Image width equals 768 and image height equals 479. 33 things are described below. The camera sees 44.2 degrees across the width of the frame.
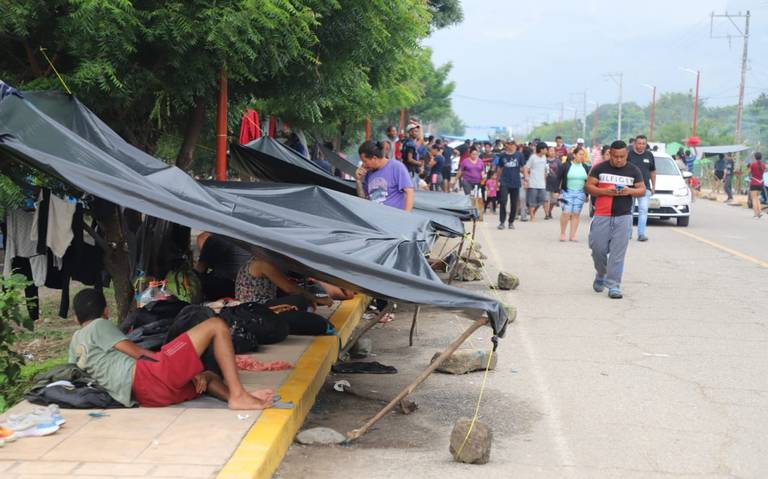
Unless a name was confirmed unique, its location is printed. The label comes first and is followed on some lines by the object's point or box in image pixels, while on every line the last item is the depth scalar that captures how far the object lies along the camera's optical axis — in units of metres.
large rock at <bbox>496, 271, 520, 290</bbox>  12.70
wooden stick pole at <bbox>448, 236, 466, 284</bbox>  11.25
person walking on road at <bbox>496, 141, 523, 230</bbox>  20.83
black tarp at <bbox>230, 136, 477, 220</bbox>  11.47
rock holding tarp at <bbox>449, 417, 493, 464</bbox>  5.66
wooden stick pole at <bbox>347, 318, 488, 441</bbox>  6.04
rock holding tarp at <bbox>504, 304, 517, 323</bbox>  10.23
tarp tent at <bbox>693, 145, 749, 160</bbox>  47.89
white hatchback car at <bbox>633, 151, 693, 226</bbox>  22.31
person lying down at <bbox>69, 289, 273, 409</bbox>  5.95
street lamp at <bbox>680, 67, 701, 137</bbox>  61.28
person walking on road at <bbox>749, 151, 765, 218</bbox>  26.55
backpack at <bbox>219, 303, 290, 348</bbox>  7.64
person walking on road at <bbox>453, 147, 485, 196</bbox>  25.20
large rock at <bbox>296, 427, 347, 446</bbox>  6.04
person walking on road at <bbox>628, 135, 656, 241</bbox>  16.38
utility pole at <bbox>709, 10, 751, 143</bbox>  51.27
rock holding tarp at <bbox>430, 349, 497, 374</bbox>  8.06
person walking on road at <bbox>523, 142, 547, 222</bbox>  22.39
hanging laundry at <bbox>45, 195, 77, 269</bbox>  8.55
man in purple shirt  10.56
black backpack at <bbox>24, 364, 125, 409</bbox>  5.95
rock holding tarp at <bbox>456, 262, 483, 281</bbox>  13.41
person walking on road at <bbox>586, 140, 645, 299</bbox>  11.82
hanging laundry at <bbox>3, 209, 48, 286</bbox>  8.80
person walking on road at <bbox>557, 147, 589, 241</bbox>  18.33
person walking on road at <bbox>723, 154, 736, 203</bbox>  36.47
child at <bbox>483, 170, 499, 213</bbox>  24.59
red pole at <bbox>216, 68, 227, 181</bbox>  9.22
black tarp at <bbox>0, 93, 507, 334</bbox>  5.66
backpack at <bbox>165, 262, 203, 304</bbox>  8.52
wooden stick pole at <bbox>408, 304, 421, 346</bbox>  9.16
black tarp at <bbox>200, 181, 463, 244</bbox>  8.01
